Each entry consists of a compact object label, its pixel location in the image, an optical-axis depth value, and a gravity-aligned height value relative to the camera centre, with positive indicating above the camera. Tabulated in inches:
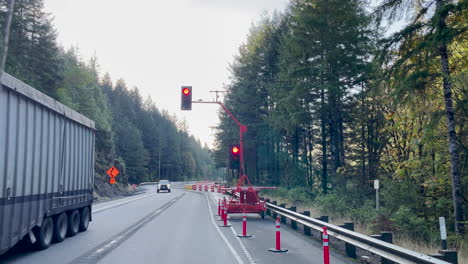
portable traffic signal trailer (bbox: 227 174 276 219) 806.5 -63.0
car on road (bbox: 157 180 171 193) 2347.4 -84.9
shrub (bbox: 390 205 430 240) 546.6 -69.9
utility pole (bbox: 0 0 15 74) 209.2 +69.4
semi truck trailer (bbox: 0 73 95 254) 347.3 +3.6
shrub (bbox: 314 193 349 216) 738.6 -64.1
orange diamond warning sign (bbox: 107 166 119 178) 1538.8 -4.2
